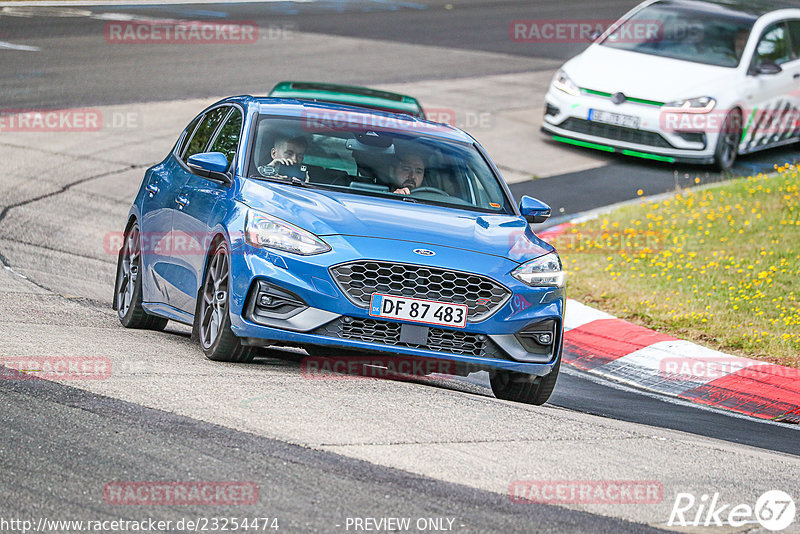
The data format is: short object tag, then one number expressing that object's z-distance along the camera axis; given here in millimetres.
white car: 35750
